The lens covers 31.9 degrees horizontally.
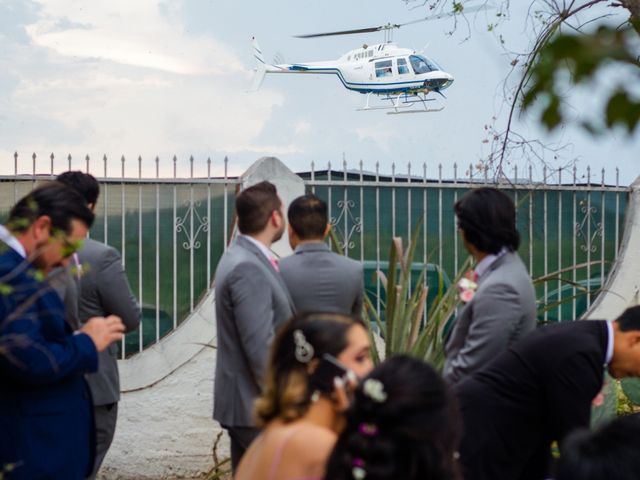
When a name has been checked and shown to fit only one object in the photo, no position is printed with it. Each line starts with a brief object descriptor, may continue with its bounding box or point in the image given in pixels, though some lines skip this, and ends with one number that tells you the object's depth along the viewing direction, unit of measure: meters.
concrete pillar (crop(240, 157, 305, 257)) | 8.14
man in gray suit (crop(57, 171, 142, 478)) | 5.09
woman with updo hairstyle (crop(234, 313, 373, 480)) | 2.70
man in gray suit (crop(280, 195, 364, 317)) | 5.11
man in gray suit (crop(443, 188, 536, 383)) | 4.27
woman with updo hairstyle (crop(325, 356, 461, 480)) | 2.57
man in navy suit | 3.82
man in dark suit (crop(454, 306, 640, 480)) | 3.74
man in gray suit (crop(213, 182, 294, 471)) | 4.55
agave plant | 6.02
